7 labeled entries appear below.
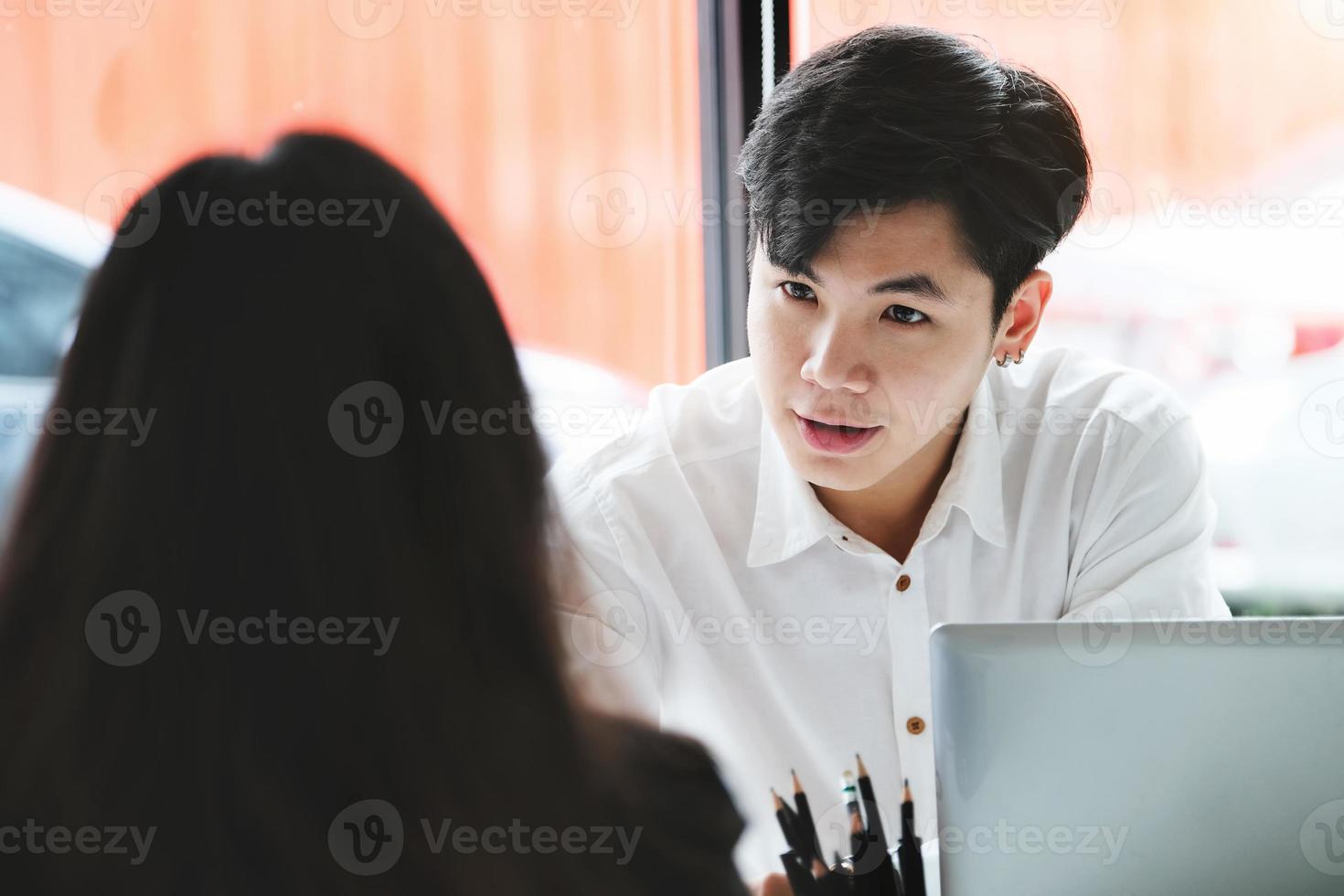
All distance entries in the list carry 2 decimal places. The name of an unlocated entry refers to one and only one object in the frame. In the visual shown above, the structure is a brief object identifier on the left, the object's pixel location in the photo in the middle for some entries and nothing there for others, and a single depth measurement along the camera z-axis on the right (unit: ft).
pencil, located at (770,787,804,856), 5.46
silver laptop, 5.27
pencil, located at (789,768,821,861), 5.46
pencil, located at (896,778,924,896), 5.45
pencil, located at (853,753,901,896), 5.43
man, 6.09
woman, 4.46
